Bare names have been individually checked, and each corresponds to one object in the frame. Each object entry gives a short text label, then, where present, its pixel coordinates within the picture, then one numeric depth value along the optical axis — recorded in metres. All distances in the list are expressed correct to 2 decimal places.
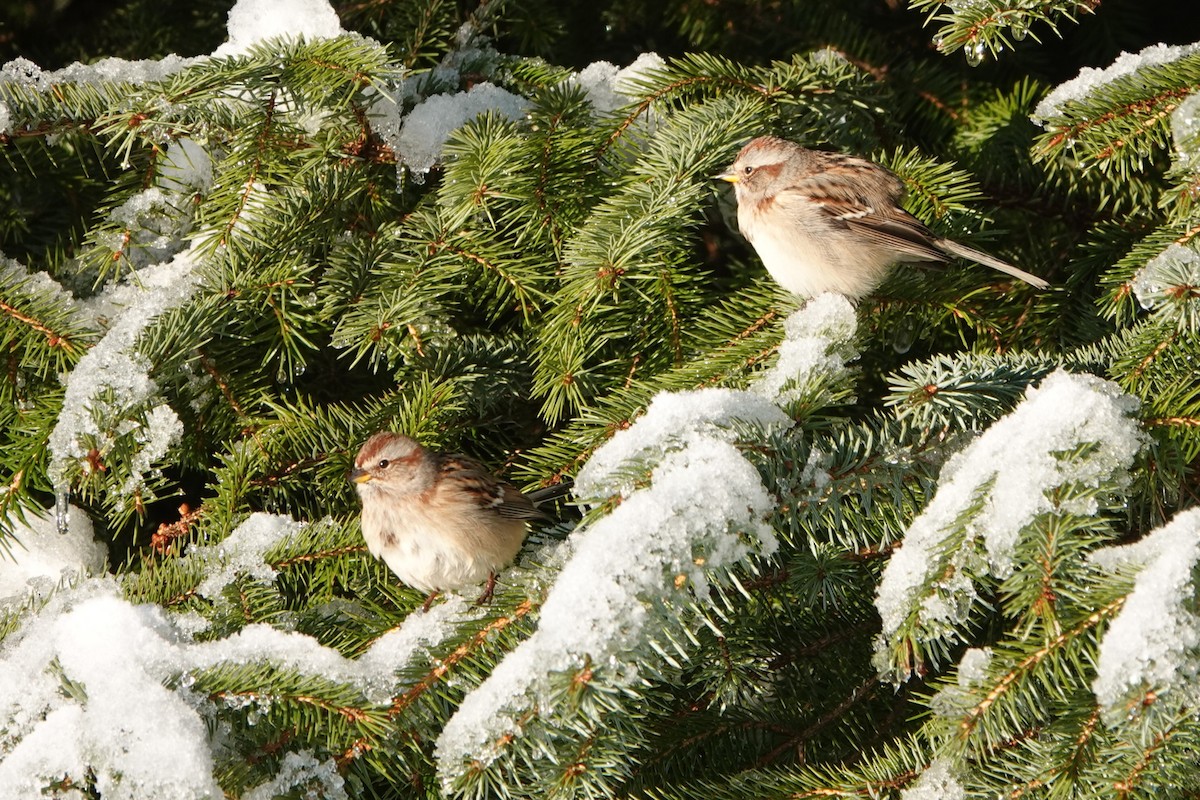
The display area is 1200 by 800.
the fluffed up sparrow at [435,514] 6.38
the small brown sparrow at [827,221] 7.53
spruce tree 4.35
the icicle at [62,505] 5.64
